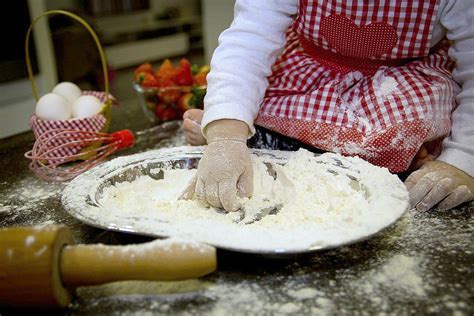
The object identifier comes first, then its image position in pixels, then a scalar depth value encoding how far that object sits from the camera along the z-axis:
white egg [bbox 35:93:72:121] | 1.18
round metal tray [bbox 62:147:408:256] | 0.60
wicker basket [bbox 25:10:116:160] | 1.17
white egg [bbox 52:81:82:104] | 1.29
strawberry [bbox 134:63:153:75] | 1.53
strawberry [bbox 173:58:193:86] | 1.46
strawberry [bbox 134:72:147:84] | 1.48
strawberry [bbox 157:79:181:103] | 1.46
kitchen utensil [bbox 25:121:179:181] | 1.09
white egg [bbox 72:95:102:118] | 1.22
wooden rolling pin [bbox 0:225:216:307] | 0.54
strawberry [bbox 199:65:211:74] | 1.56
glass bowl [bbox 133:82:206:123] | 1.44
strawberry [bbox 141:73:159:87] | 1.46
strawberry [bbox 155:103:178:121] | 1.49
